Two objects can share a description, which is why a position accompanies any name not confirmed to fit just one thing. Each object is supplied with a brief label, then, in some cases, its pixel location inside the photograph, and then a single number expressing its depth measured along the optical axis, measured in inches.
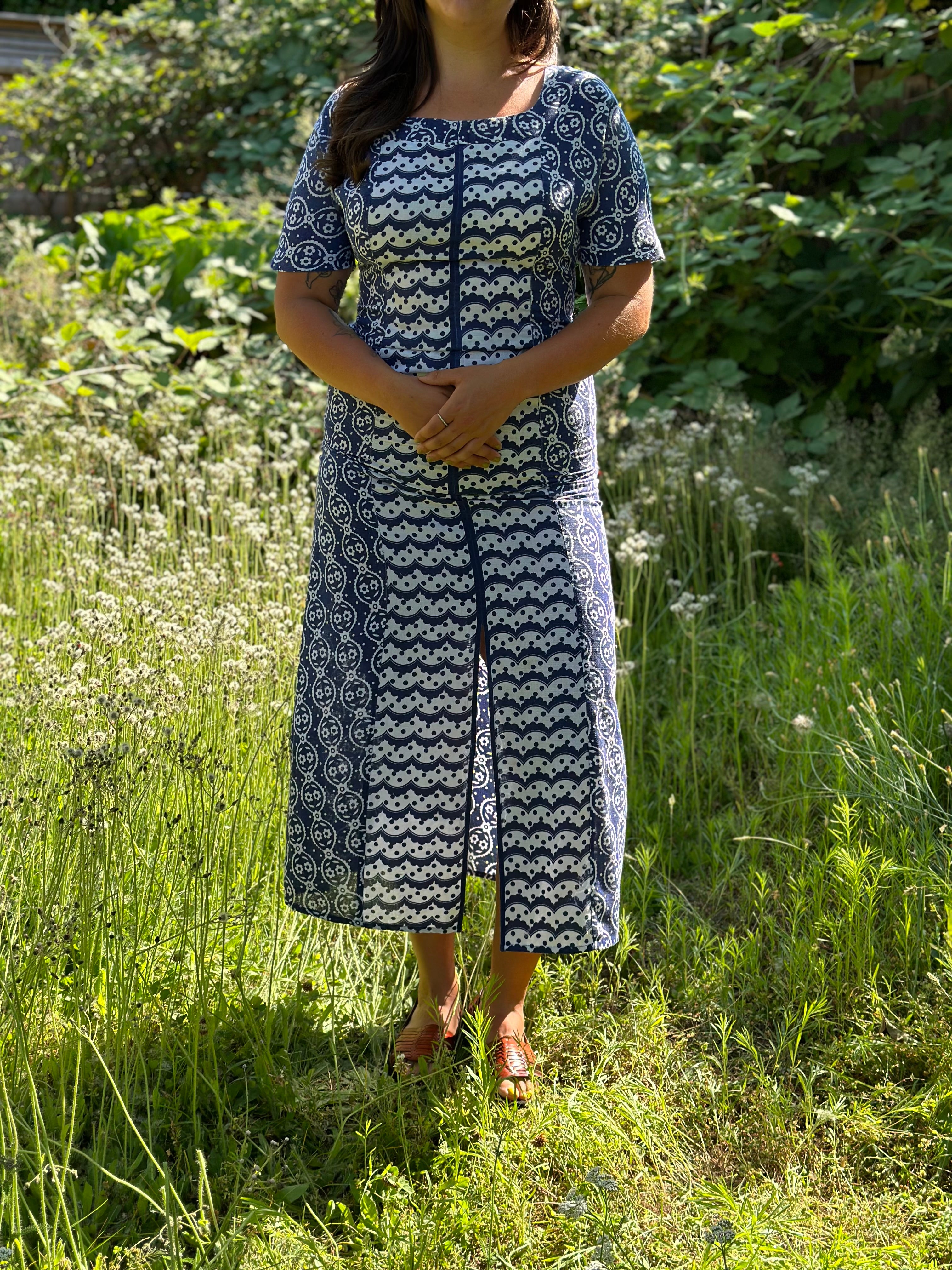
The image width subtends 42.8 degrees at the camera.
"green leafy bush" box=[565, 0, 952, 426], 164.4
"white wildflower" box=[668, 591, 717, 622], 121.0
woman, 77.6
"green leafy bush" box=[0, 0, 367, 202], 278.8
